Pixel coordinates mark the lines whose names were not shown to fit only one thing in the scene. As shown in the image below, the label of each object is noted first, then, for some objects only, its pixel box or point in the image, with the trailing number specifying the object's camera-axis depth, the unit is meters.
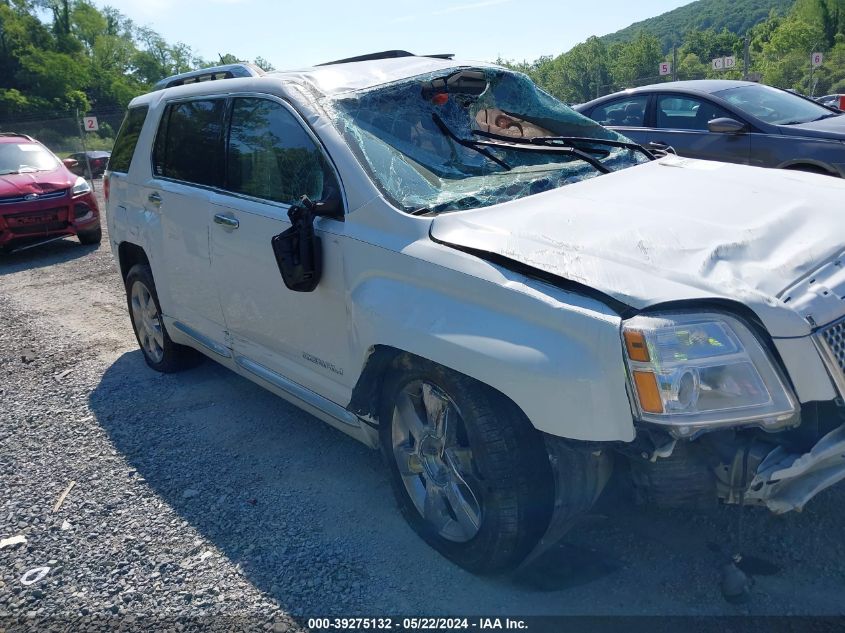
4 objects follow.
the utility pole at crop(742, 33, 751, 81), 21.94
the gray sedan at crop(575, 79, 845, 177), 7.23
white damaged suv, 2.26
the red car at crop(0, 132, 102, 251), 10.14
